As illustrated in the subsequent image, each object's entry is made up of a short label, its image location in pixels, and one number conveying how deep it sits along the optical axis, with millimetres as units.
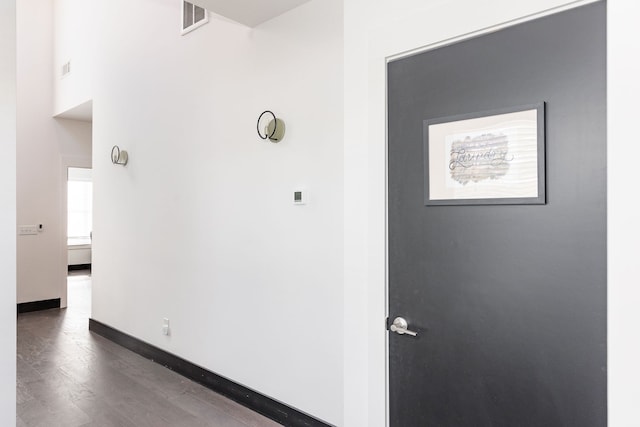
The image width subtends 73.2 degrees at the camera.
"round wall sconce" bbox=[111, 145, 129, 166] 4469
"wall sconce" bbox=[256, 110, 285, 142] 2783
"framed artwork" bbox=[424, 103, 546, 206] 1517
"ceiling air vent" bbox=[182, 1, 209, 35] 3465
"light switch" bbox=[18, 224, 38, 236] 5957
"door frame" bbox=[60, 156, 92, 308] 6289
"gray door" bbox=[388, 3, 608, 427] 1415
